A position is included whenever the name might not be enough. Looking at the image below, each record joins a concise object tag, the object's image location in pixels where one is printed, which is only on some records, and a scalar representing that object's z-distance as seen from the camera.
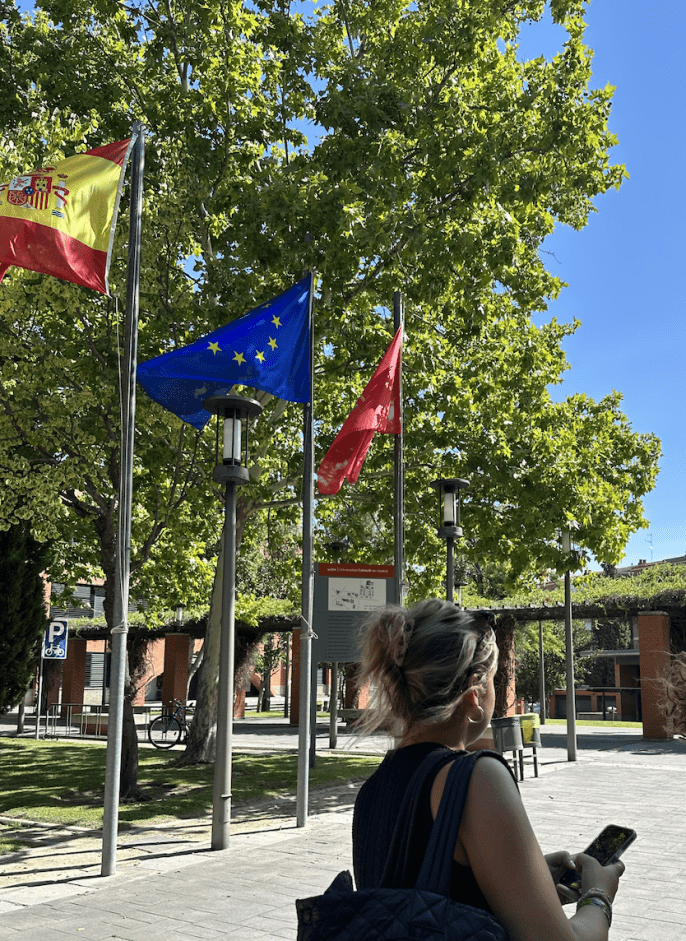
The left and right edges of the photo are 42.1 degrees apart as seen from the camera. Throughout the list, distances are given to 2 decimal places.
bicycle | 20.42
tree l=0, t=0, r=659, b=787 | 12.63
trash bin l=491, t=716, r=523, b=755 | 12.62
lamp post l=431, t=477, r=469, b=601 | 13.43
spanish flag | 8.22
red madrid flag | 10.75
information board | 12.31
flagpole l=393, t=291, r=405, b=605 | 11.96
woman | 1.65
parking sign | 19.97
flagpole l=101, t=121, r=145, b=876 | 7.55
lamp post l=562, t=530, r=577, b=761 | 16.77
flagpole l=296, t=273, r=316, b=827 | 9.73
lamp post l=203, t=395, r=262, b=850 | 8.64
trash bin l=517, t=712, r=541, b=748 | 14.37
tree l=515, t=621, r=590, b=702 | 41.72
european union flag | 9.03
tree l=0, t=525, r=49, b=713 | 14.04
